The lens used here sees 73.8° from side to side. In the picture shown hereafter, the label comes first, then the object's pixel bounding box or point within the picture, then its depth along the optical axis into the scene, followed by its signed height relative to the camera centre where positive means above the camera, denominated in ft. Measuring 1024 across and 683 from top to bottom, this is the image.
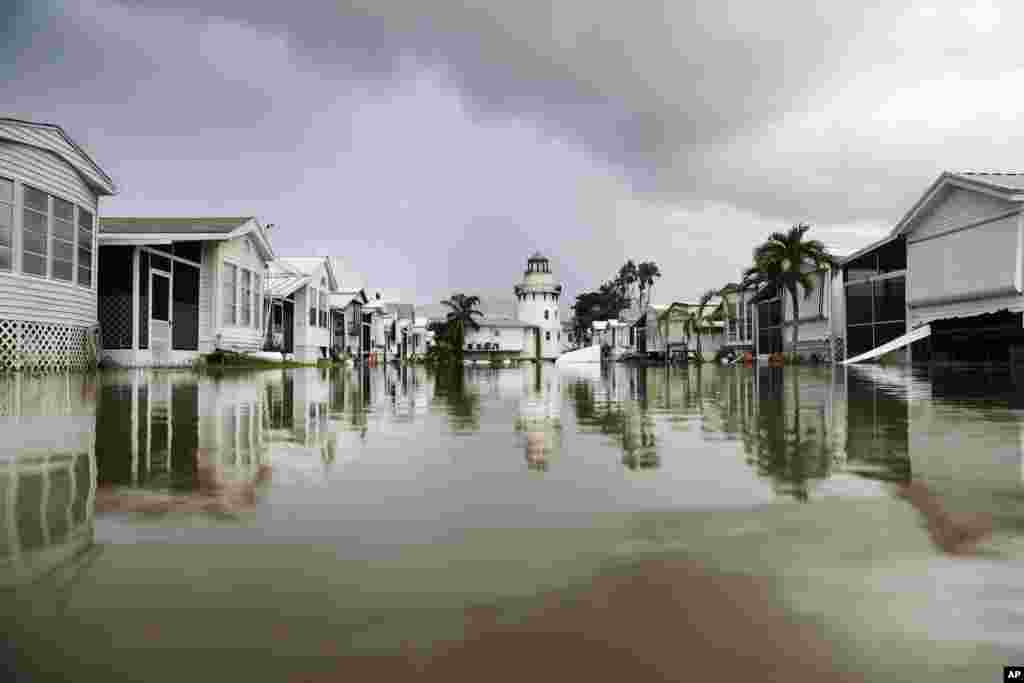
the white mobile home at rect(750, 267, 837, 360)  139.44 +7.74
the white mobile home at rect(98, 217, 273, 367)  77.25 +8.47
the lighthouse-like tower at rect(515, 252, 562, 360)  337.93 +24.78
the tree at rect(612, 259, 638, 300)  420.36 +47.49
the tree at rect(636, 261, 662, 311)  418.92 +49.63
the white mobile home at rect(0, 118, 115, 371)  57.16 +9.81
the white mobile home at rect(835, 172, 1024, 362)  83.61 +11.47
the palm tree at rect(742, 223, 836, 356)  136.05 +19.40
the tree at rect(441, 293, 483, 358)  295.07 +19.46
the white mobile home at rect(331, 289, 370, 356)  156.21 +8.43
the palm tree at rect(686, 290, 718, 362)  184.64 +10.50
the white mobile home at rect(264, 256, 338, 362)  120.98 +10.09
